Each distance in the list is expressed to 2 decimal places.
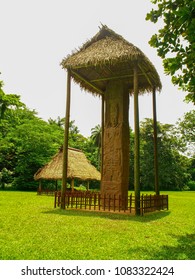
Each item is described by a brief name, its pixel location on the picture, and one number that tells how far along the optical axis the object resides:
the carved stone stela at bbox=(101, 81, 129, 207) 12.34
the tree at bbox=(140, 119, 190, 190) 43.47
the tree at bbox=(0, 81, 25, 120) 18.05
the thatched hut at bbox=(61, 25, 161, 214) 11.43
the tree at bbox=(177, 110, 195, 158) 49.81
